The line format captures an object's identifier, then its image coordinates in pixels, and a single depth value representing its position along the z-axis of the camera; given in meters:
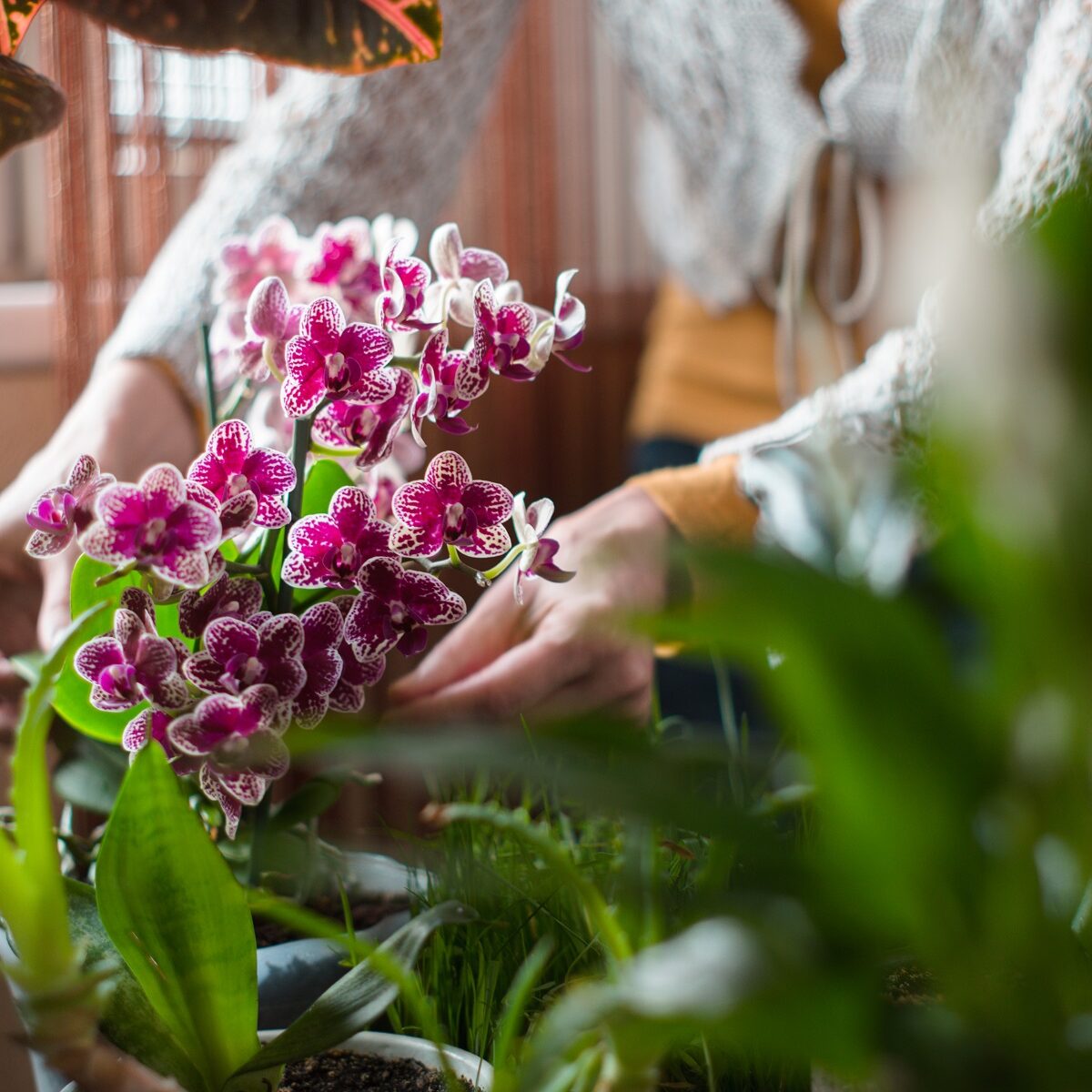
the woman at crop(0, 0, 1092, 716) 0.50
